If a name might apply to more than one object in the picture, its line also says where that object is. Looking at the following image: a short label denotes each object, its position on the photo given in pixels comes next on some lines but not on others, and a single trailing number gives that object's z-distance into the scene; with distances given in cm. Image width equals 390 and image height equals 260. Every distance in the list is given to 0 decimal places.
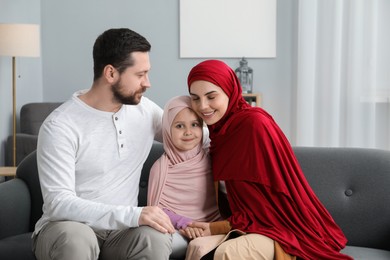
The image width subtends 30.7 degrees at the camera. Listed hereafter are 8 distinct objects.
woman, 270
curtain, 603
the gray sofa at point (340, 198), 293
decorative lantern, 641
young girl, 286
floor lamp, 543
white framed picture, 650
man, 253
